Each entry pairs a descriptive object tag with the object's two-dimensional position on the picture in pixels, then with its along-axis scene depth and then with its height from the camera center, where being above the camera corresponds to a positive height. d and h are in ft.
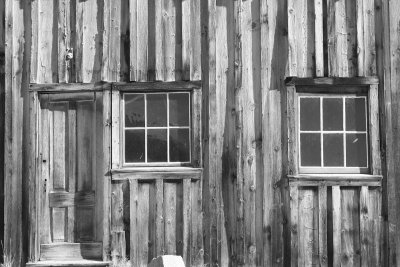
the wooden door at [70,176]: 24.56 -1.28
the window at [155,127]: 24.39 +0.89
